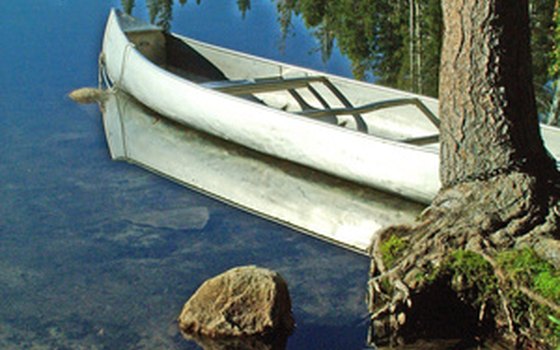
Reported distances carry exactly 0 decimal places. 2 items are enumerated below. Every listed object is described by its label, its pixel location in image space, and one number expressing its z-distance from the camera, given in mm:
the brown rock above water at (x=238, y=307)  5574
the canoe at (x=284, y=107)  7559
